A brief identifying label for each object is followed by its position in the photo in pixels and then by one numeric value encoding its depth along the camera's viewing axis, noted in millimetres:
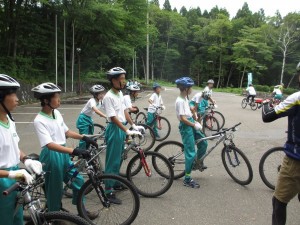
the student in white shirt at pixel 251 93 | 19391
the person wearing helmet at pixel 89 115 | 6999
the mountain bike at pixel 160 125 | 9805
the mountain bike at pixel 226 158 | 5633
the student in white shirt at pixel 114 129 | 4785
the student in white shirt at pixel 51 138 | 3655
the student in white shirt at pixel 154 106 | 9812
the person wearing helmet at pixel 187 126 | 5539
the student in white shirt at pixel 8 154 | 2729
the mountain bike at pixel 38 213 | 2621
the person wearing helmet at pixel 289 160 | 3262
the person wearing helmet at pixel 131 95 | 8497
